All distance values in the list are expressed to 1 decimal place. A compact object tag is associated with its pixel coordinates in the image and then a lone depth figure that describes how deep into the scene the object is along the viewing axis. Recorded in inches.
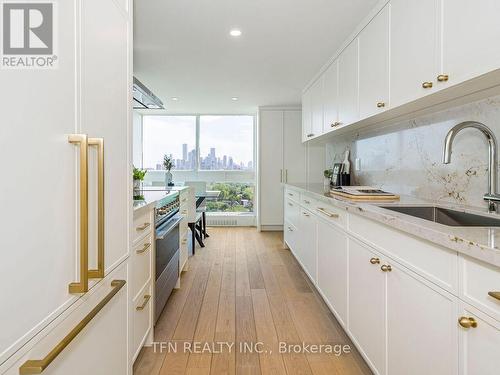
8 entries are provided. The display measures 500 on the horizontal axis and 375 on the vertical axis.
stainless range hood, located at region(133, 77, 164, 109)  103.1
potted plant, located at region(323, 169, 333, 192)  144.2
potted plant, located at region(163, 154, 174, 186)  164.1
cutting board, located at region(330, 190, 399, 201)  79.9
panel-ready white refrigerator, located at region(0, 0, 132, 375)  26.3
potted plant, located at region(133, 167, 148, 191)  86.7
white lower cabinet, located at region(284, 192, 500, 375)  34.4
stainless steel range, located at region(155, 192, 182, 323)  86.0
